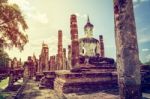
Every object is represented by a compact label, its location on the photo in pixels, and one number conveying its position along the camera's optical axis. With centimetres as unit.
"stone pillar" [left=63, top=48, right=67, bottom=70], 2971
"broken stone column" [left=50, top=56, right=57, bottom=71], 3025
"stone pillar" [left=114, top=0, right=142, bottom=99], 495
